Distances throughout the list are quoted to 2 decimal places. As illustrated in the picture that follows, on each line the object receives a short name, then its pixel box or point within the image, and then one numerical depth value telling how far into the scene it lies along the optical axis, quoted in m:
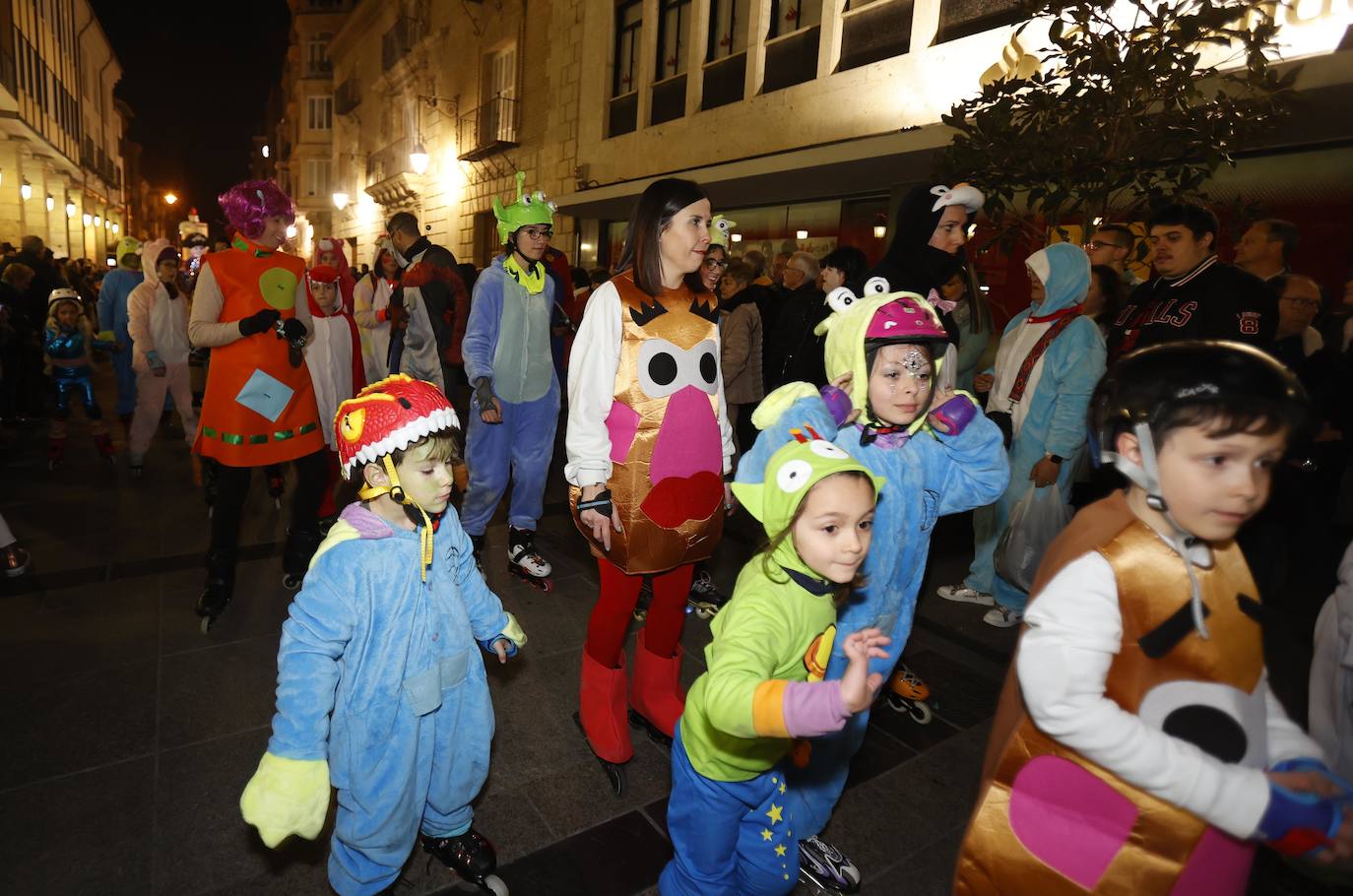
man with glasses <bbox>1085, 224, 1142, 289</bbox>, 4.44
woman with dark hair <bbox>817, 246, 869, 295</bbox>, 3.97
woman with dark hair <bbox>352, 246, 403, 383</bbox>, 7.27
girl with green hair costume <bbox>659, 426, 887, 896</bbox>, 1.37
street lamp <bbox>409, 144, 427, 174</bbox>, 20.42
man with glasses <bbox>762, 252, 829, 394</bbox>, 4.02
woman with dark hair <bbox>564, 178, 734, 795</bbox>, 2.39
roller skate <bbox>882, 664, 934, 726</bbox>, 3.14
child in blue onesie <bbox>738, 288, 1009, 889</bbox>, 2.04
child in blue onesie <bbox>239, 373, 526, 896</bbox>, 1.73
